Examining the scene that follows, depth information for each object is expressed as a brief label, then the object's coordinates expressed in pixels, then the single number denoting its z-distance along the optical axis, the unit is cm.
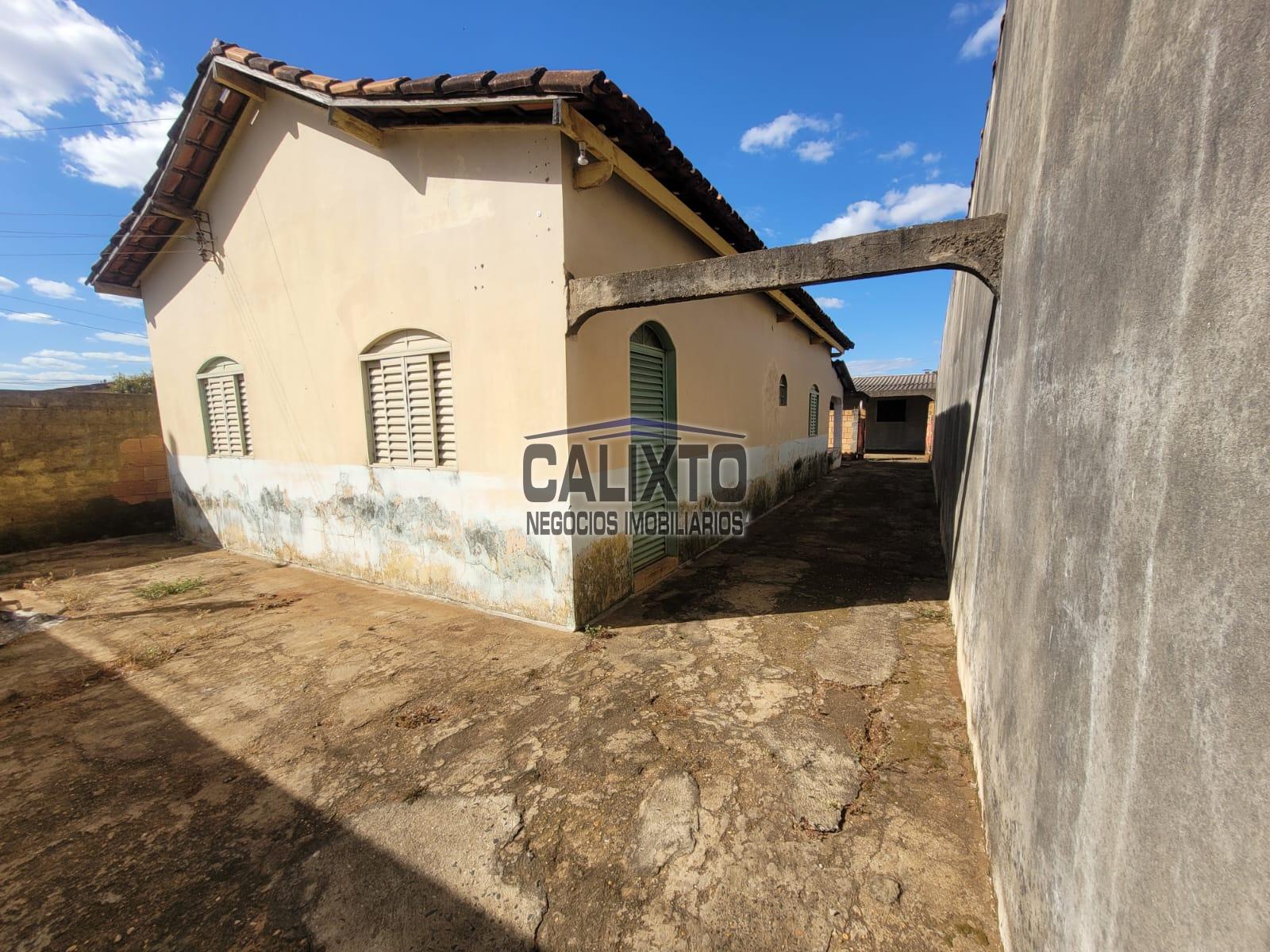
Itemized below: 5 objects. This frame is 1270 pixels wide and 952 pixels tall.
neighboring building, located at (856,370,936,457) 2180
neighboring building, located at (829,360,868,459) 2003
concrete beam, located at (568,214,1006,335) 273
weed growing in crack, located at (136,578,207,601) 553
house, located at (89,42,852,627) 401
